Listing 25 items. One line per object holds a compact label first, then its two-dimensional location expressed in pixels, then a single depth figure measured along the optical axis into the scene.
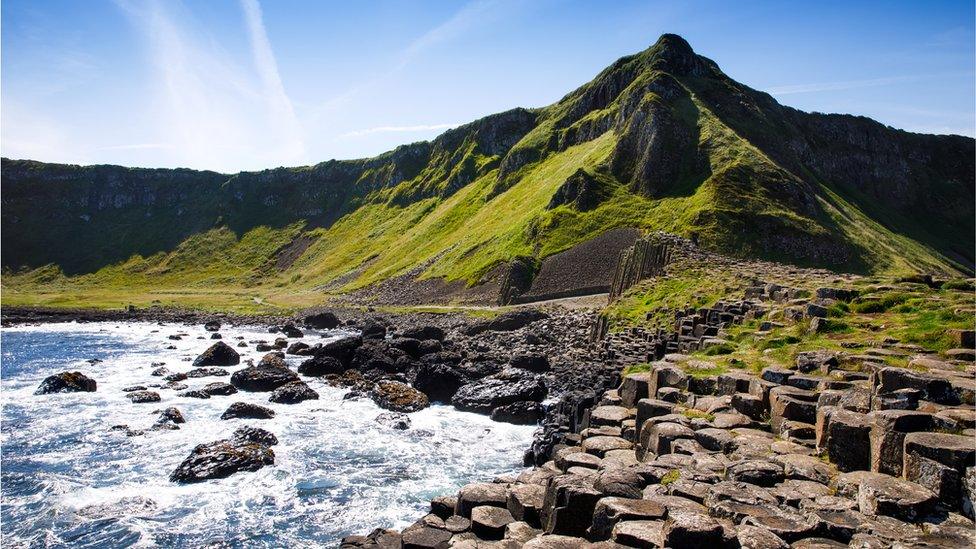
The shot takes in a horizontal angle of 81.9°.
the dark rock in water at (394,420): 30.73
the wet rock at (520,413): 31.86
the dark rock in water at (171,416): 30.83
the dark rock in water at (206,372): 44.66
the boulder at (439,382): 37.47
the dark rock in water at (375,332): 62.53
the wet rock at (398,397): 34.53
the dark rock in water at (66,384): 38.41
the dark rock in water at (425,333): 58.16
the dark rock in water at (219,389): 37.91
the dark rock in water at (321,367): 44.34
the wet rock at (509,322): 62.38
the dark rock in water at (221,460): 23.09
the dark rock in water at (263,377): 39.28
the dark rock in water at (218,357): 48.78
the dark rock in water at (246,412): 31.86
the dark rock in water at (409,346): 50.09
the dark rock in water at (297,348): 56.73
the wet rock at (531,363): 43.59
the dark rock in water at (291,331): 71.47
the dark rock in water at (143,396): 35.91
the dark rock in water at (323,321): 82.06
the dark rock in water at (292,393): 35.75
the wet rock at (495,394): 34.12
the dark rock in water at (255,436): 26.69
